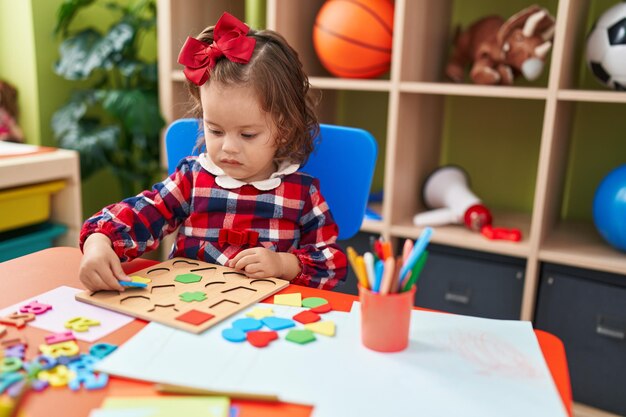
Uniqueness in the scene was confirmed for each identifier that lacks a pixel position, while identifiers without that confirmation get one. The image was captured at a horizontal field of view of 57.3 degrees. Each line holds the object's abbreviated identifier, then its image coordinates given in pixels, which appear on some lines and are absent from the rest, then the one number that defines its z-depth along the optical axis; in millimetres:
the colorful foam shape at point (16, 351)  542
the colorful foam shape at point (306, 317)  638
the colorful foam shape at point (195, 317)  617
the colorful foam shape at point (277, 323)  618
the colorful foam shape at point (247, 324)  611
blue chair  1035
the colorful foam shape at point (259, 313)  645
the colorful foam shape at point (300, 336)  590
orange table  478
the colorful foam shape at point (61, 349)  551
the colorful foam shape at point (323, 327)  610
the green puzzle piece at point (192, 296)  671
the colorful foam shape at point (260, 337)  583
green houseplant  1873
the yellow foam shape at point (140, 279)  731
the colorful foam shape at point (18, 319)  611
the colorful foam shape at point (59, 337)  574
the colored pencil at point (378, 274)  581
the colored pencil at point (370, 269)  589
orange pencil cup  572
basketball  1625
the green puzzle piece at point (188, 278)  731
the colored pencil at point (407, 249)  606
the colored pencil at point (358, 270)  584
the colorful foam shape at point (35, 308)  644
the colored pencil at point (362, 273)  585
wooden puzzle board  630
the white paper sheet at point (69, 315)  605
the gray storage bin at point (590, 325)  1438
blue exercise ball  1434
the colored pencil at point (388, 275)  571
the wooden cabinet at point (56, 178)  1353
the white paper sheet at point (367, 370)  491
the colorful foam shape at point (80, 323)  605
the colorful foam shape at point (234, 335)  588
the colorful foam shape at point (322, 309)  664
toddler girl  834
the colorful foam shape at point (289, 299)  683
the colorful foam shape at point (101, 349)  555
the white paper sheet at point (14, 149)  1505
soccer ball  1409
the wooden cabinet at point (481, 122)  1504
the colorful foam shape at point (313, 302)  679
